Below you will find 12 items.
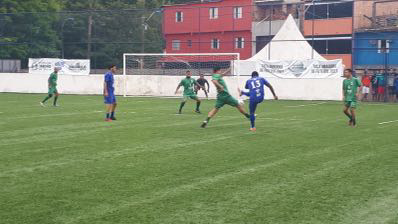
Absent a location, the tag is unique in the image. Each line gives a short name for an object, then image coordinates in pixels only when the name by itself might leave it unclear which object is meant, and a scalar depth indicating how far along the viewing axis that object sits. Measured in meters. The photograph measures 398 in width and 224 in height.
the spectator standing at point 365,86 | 36.94
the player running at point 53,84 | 27.65
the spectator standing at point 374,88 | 36.88
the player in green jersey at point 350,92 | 18.70
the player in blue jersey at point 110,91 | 20.14
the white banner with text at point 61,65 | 40.38
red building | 41.78
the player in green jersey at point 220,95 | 17.60
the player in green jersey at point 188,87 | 24.64
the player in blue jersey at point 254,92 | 17.14
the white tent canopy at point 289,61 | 35.06
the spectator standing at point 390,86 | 36.44
